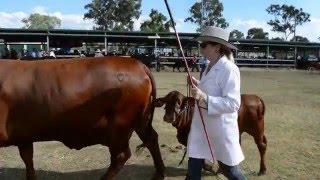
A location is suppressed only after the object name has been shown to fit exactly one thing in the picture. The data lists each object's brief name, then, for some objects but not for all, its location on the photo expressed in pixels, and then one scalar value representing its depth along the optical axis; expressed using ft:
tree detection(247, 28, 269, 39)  281.16
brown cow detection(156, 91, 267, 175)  14.12
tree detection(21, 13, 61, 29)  293.99
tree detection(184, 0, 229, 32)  231.44
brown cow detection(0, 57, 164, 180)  12.53
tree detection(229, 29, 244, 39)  275.41
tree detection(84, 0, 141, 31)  208.61
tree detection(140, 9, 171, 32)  177.64
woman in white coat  9.58
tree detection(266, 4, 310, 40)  234.09
